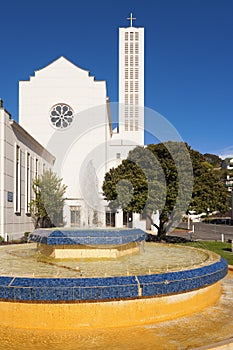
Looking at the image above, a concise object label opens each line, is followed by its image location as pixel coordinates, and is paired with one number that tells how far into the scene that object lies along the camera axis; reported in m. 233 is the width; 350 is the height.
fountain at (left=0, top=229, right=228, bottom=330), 5.88
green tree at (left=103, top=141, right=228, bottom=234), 21.23
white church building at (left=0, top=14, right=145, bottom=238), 37.38
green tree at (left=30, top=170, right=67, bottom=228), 27.95
